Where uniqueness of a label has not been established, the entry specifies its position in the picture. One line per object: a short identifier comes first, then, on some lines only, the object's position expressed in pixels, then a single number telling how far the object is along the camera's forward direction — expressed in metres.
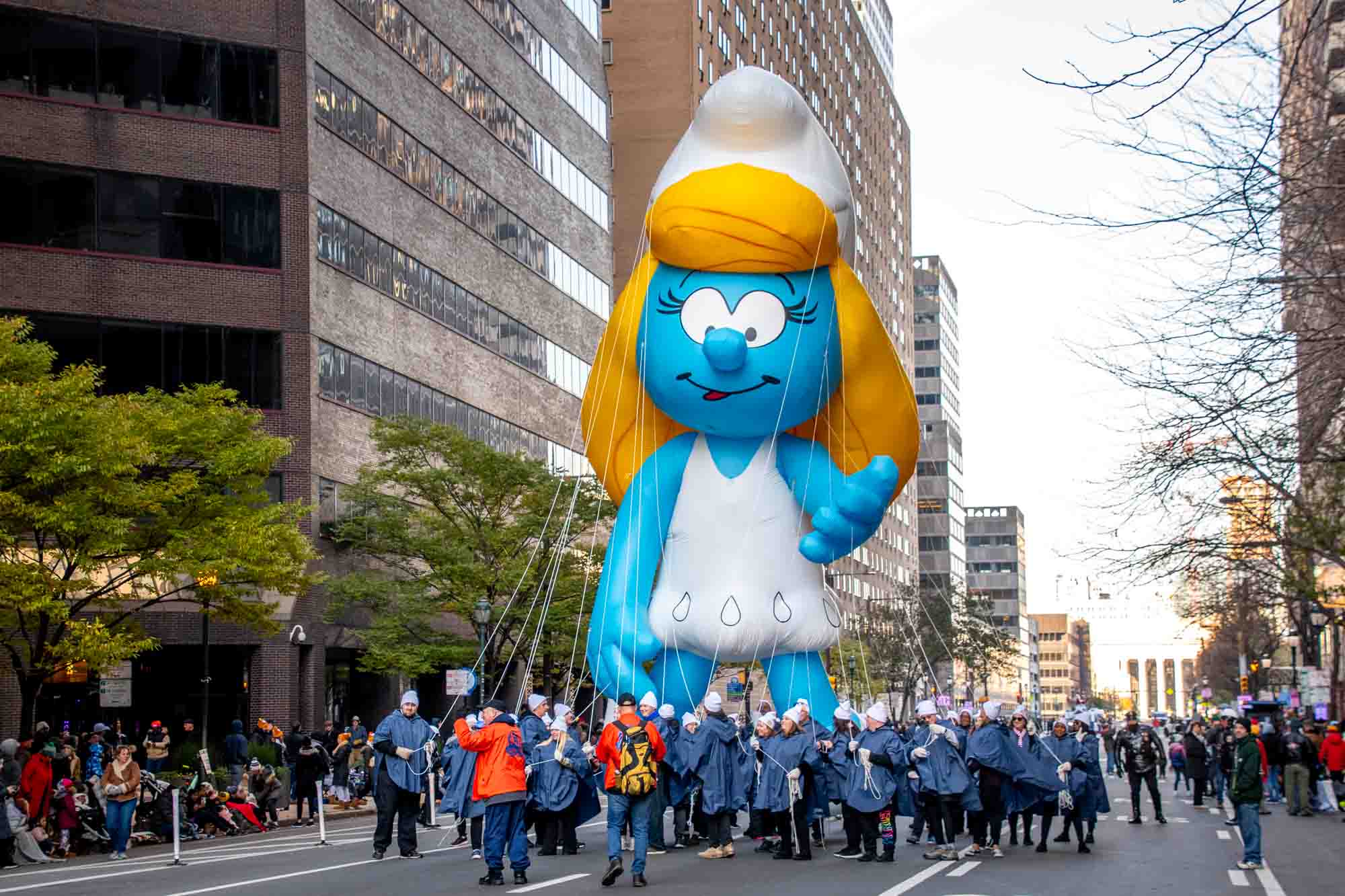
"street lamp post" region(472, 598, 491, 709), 32.06
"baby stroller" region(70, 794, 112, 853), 21.48
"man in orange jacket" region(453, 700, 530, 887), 14.85
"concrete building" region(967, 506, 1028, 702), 167.25
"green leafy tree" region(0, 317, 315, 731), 26.17
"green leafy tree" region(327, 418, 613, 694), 37.56
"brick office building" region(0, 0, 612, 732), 38.62
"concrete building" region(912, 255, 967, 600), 131.88
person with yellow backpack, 14.70
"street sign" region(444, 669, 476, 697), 30.33
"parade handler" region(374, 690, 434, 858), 17.52
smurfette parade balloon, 18.31
